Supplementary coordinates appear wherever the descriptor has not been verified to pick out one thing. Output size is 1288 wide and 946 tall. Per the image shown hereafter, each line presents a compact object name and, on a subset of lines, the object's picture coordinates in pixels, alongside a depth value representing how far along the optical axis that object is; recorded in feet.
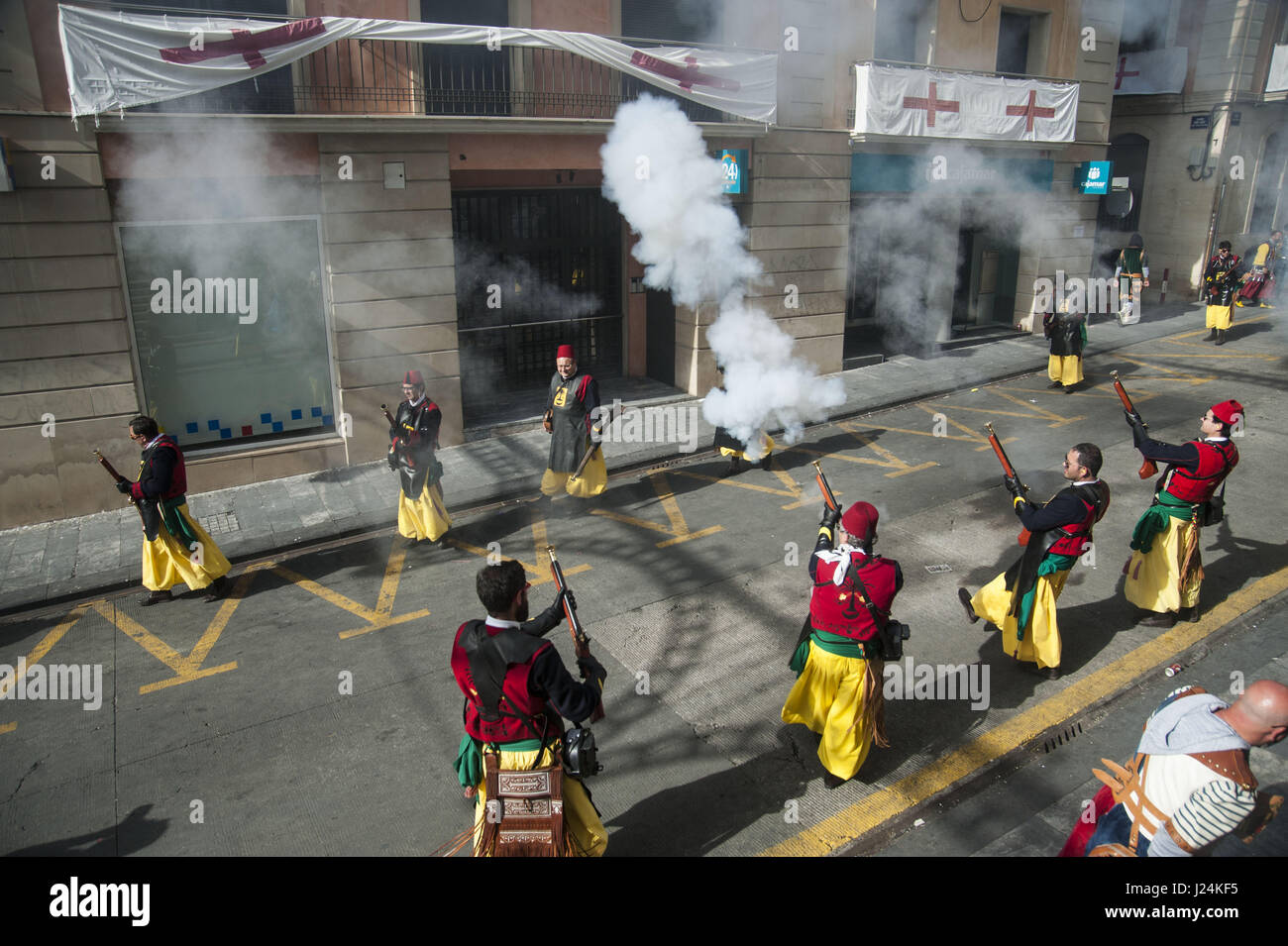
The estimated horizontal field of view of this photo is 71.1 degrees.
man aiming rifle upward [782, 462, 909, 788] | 14.99
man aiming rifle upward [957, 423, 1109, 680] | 18.17
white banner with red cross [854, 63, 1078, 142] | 43.78
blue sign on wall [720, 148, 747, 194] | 39.58
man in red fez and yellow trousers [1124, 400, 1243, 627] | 20.22
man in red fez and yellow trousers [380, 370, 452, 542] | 26.66
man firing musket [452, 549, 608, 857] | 11.91
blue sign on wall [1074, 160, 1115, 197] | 54.24
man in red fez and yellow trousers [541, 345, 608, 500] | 29.17
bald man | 9.92
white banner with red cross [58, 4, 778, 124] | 27.84
